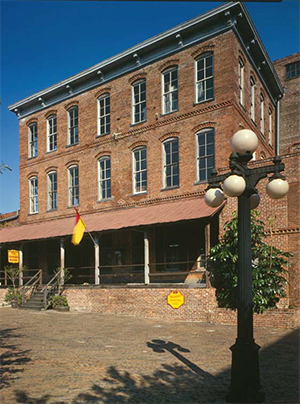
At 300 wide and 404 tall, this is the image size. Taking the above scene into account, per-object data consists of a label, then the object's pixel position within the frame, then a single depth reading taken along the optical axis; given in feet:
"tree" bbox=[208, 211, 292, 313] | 43.11
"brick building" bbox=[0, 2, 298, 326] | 58.23
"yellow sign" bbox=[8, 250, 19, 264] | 72.13
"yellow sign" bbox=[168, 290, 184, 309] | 48.32
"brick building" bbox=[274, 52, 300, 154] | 92.48
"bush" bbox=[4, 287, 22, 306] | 65.24
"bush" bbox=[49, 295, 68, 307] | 60.23
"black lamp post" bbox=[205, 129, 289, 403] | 18.43
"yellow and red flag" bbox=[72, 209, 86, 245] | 58.98
